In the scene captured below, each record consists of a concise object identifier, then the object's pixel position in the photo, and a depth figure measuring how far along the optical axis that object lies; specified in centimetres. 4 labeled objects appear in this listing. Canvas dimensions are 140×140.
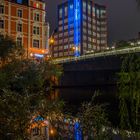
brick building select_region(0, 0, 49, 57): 6973
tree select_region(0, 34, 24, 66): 3541
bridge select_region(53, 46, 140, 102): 6619
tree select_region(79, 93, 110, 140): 572
